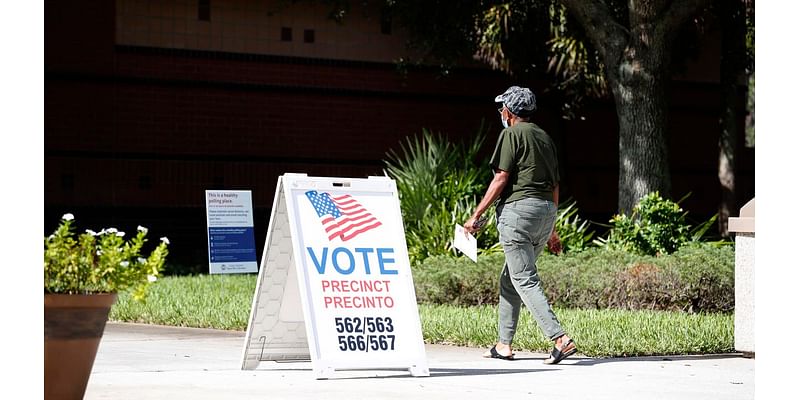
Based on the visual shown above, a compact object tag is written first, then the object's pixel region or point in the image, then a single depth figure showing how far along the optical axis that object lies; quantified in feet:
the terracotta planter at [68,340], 23.81
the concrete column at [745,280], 36.76
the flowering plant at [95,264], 23.88
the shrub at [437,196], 60.80
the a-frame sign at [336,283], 31.30
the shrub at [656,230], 56.08
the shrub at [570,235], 60.90
